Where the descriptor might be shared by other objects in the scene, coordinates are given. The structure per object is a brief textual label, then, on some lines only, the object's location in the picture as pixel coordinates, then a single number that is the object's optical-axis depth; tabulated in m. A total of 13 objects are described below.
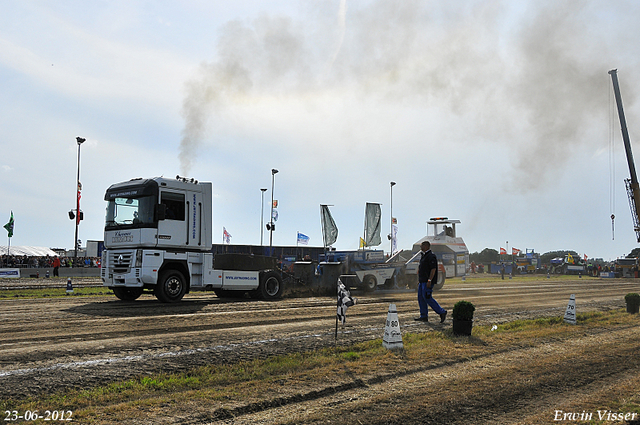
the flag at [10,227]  46.69
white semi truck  13.86
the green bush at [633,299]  14.14
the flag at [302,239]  57.72
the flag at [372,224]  28.84
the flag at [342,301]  8.31
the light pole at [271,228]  55.44
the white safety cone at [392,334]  7.96
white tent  58.94
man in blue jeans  10.80
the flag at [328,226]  29.34
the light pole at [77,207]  40.91
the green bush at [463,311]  9.30
